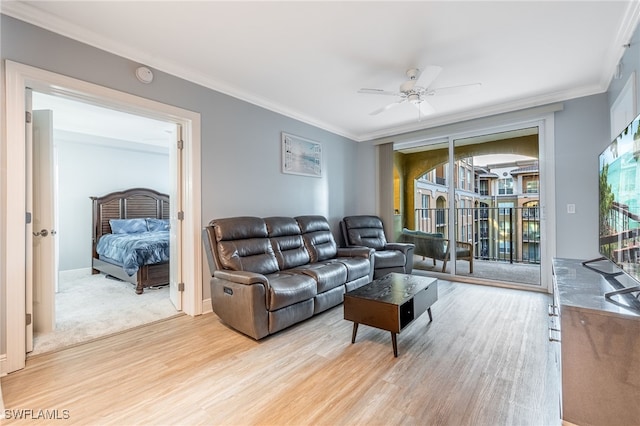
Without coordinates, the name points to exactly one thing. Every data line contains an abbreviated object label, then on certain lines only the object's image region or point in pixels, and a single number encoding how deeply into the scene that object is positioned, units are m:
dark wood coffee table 2.11
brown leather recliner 4.03
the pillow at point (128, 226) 5.08
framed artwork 4.04
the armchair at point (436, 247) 4.55
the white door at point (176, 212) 3.02
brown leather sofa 2.39
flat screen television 1.34
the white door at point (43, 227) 2.46
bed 3.84
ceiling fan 2.45
